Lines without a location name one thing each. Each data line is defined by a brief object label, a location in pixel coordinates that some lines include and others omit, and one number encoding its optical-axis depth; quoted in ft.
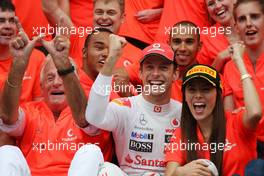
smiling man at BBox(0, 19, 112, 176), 28.32
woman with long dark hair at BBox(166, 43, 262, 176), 26.99
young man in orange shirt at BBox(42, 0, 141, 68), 35.14
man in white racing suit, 28.45
